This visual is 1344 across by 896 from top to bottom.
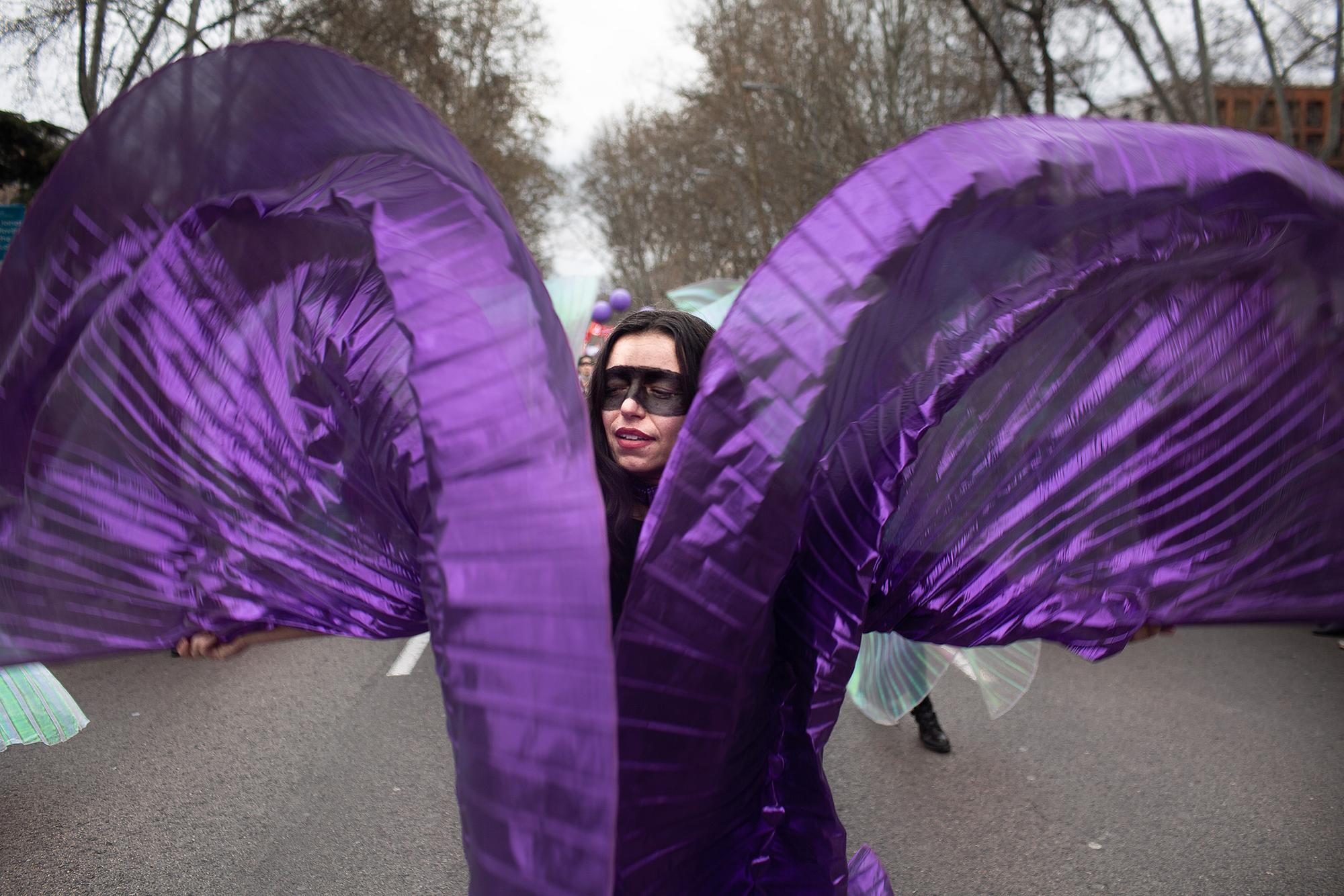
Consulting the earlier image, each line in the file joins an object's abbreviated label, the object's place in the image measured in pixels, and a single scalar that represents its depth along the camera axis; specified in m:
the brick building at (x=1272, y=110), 13.41
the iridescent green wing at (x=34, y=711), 2.71
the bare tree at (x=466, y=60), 15.30
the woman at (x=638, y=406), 1.91
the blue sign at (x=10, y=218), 9.95
